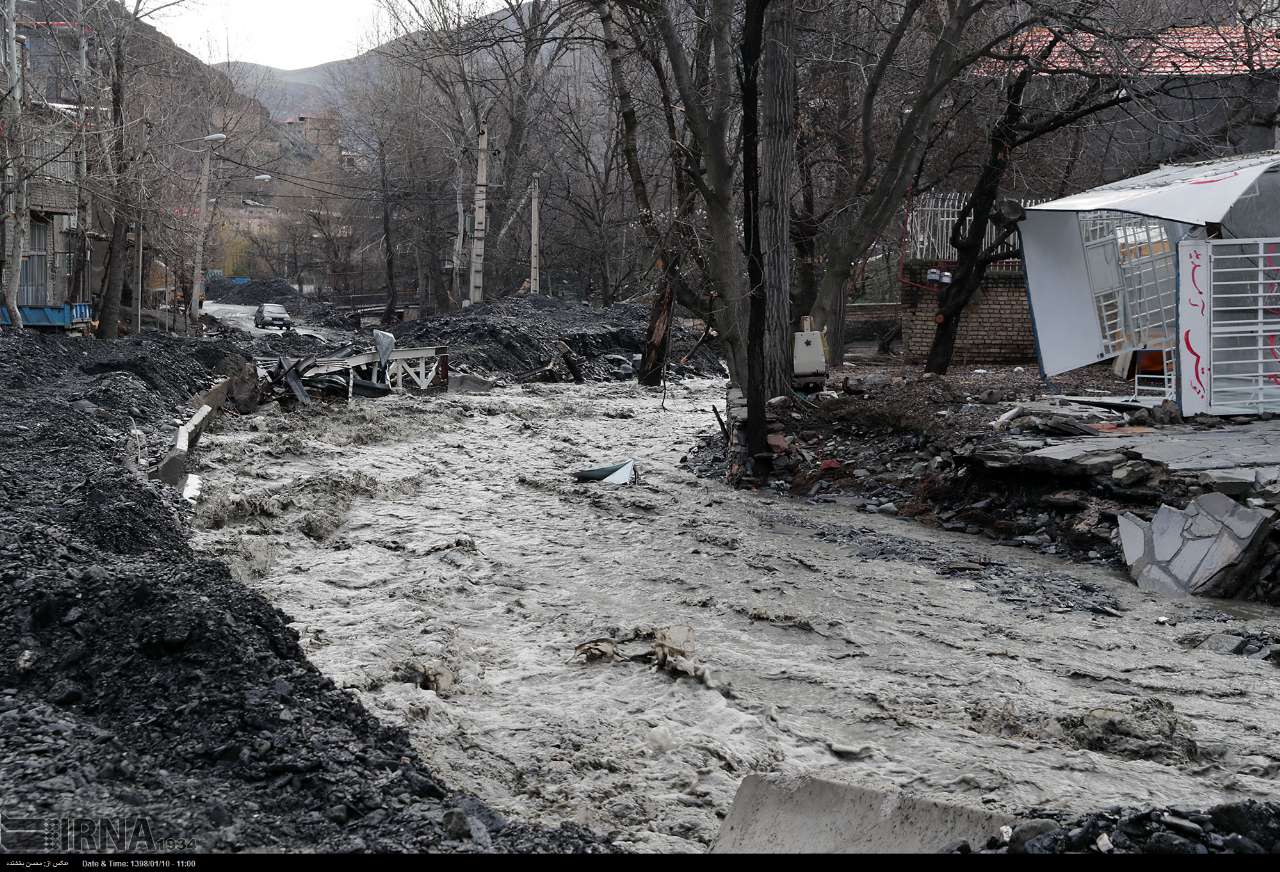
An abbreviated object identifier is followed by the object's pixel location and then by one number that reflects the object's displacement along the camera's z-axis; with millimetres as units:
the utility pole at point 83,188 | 24359
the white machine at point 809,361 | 15297
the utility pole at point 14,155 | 22078
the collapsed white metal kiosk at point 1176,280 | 12250
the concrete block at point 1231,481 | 9062
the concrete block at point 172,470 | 11812
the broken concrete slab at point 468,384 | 25172
